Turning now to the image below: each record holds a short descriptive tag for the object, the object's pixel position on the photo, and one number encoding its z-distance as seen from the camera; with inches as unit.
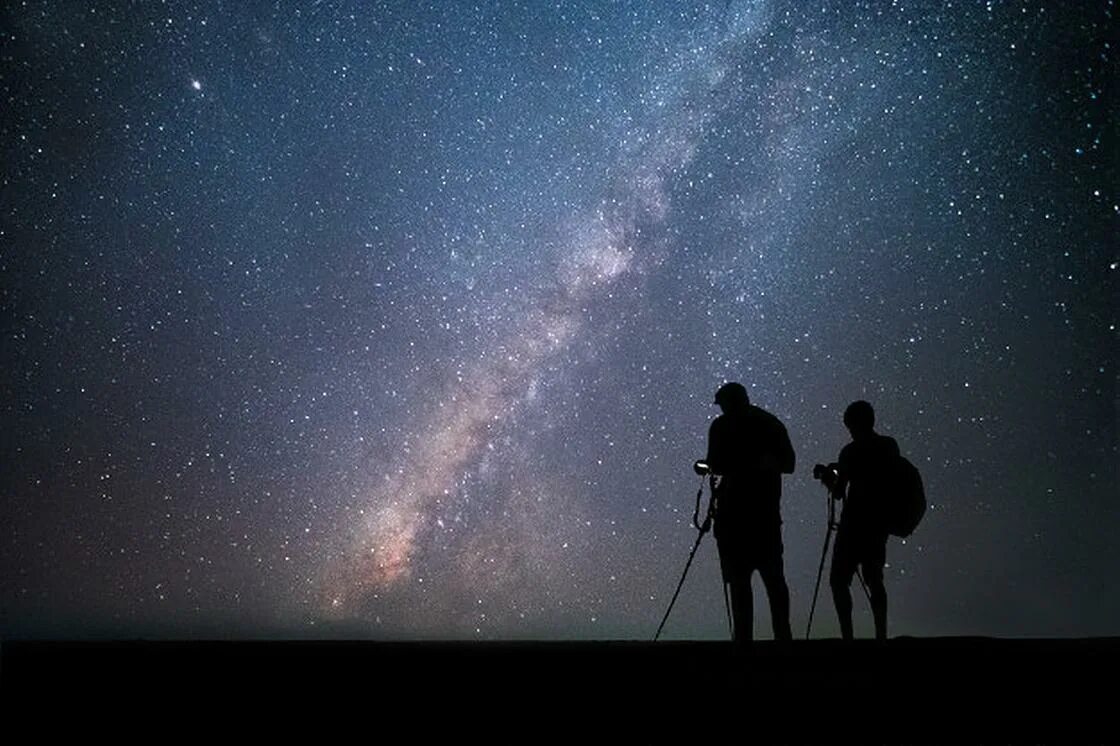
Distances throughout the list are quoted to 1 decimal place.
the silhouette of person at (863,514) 207.8
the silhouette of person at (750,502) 195.5
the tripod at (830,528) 261.6
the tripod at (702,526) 211.6
